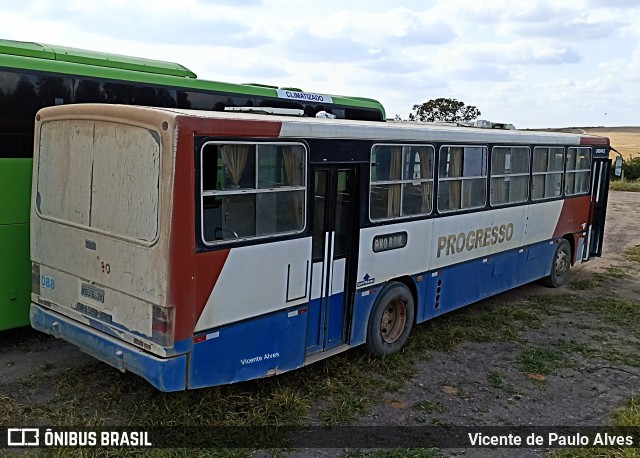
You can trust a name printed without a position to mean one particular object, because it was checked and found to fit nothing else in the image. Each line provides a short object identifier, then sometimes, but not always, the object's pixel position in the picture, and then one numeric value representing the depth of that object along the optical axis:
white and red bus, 4.92
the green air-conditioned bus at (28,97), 6.60
